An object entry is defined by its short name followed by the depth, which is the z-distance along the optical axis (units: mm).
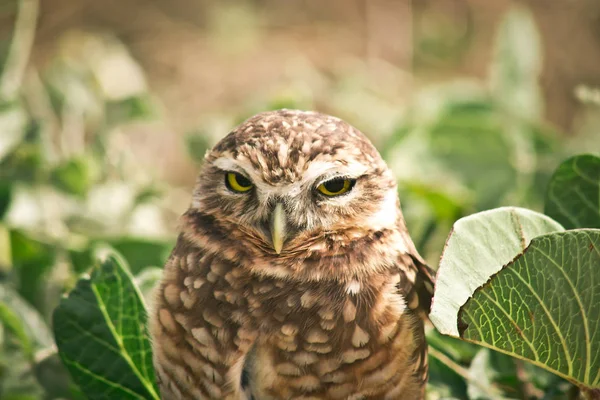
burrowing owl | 3219
